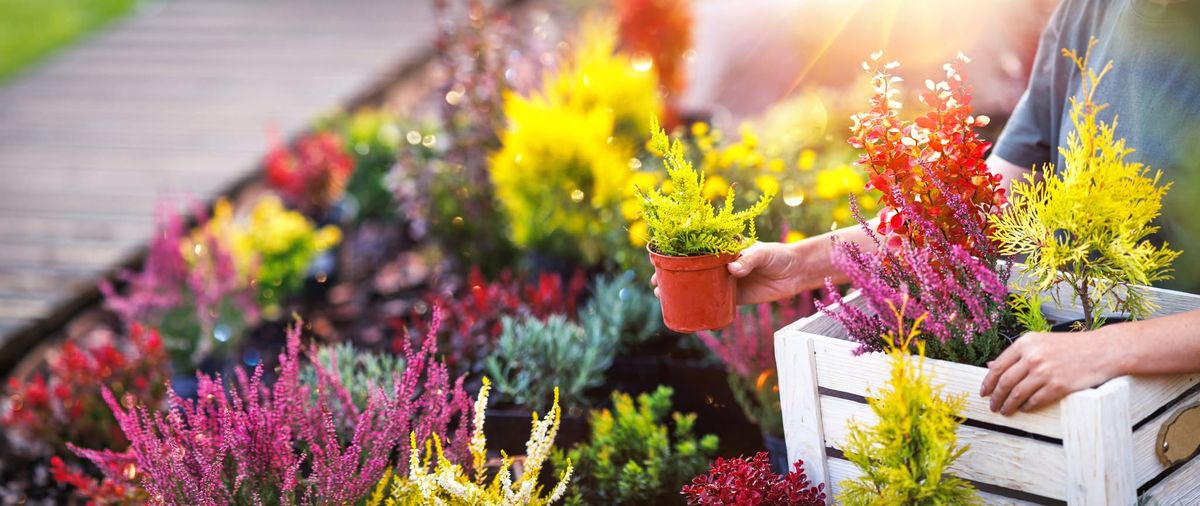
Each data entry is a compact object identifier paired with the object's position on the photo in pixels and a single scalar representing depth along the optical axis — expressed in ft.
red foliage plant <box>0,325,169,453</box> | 10.81
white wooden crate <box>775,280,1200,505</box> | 5.34
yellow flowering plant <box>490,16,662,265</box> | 12.44
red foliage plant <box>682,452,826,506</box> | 6.23
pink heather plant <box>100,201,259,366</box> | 12.09
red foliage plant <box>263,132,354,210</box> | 16.70
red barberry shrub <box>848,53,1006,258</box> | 6.13
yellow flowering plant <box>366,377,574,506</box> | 6.15
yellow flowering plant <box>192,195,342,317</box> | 13.60
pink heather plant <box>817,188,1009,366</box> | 5.73
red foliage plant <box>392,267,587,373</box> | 10.26
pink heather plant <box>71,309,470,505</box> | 6.61
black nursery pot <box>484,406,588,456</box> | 9.18
